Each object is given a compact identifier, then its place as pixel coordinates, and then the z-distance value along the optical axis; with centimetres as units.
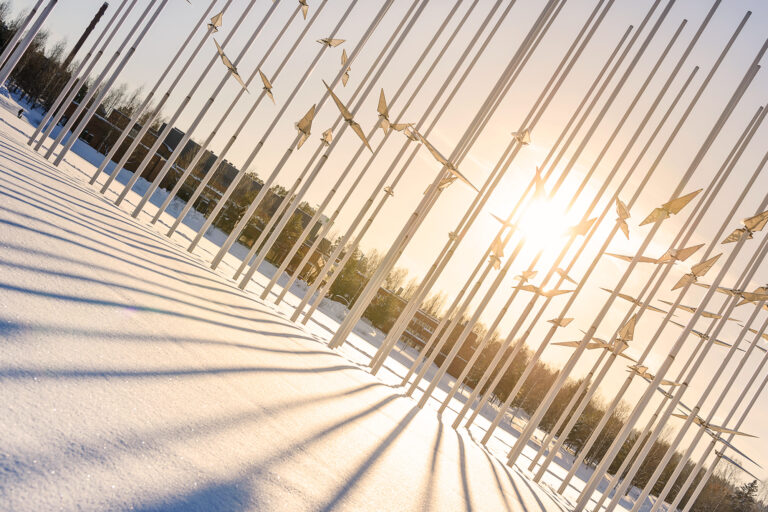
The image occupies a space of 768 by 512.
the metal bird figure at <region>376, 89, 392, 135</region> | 699
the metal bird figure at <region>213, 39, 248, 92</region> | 754
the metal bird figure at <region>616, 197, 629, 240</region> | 621
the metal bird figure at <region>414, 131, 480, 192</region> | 629
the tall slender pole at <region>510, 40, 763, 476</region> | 596
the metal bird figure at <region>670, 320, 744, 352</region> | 735
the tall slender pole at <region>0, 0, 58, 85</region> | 977
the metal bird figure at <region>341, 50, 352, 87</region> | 745
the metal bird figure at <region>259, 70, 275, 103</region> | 787
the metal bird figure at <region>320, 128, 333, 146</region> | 761
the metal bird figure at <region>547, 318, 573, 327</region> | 659
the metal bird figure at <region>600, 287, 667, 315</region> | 691
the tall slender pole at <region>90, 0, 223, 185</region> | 861
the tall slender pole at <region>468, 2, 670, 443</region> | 656
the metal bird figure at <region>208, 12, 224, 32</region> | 828
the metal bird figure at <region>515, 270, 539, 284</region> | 688
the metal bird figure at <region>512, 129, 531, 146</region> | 674
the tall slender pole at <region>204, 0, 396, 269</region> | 742
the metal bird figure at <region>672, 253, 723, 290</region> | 655
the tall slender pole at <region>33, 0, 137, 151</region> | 942
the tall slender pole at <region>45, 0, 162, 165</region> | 909
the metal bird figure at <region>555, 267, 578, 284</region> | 677
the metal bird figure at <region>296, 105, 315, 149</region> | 720
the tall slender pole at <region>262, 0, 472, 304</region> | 746
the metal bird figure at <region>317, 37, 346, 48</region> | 756
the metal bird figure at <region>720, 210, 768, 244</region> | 640
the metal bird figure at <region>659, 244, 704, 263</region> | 614
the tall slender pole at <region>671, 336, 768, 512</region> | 841
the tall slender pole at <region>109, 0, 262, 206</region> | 821
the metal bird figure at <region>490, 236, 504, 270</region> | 668
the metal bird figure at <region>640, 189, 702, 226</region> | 555
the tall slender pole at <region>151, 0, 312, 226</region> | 796
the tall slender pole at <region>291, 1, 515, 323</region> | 719
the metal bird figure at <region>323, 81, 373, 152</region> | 649
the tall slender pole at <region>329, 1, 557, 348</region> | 664
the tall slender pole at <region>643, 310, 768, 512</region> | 719
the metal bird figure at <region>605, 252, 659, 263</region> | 612
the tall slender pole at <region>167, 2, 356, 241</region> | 762
